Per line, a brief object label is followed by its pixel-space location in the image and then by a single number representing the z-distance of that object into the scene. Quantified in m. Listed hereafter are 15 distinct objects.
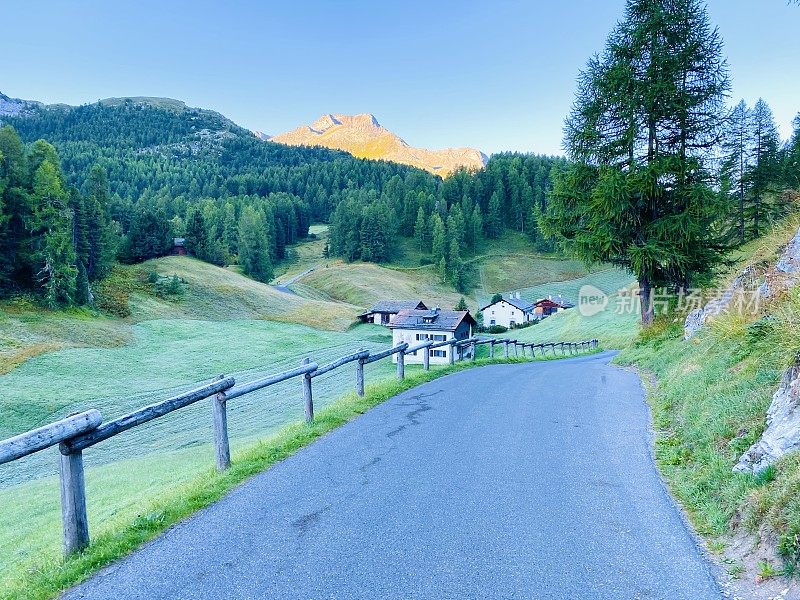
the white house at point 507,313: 81.06
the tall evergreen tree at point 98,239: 58.00
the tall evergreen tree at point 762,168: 43.41
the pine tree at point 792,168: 41.19
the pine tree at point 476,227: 122.81
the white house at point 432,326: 51.56
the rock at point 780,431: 4.70
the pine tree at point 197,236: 86.12
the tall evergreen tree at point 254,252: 96.50
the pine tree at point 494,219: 127.31
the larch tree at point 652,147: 17.78
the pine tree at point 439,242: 107.38
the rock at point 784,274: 8.72
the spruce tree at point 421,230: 117.94
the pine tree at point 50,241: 45.72
